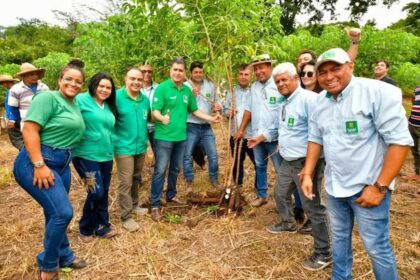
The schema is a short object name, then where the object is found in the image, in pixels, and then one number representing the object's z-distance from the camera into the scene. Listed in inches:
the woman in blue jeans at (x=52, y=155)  92.8
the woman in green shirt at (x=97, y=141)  117.8
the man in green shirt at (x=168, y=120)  151.3
